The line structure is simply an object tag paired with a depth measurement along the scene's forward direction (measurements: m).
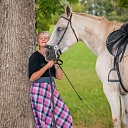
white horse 6.98
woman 6.65
